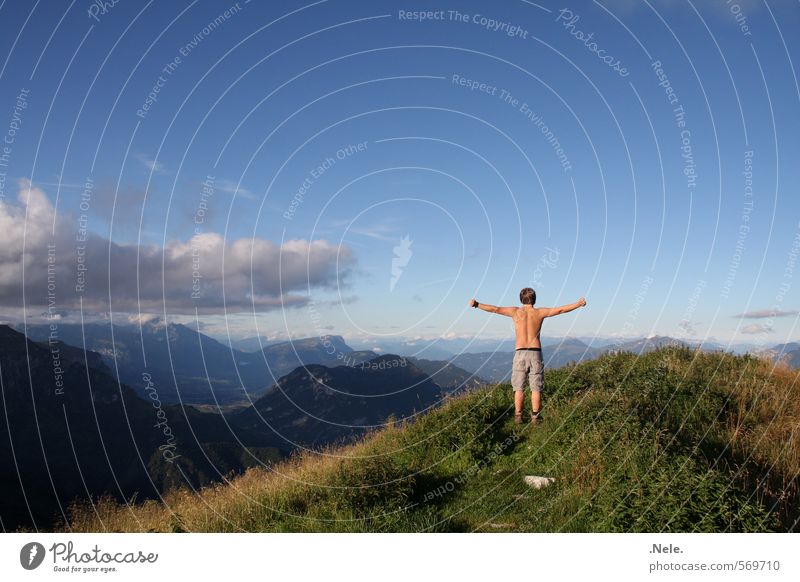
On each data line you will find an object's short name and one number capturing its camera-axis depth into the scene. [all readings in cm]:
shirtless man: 1313
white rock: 1125
